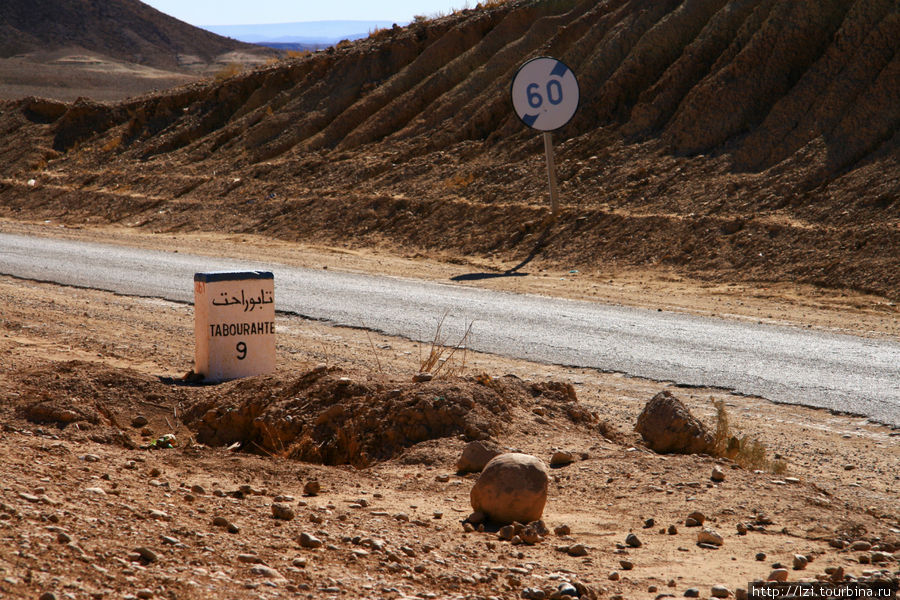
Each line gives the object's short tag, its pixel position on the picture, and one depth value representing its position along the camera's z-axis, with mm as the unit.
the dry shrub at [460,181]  39187
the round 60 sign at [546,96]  33031
